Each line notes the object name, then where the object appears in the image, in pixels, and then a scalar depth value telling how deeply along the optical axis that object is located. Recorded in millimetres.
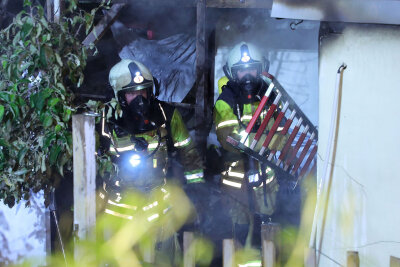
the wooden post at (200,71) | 12961
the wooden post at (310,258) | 7371
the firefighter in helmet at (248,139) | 11633
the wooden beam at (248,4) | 12445
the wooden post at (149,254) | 9352
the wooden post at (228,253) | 7703
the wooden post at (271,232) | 7465
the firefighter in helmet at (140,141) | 11305
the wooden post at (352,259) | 6876
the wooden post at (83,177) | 7133
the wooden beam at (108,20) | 12437
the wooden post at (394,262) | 6274
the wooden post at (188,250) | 8047
